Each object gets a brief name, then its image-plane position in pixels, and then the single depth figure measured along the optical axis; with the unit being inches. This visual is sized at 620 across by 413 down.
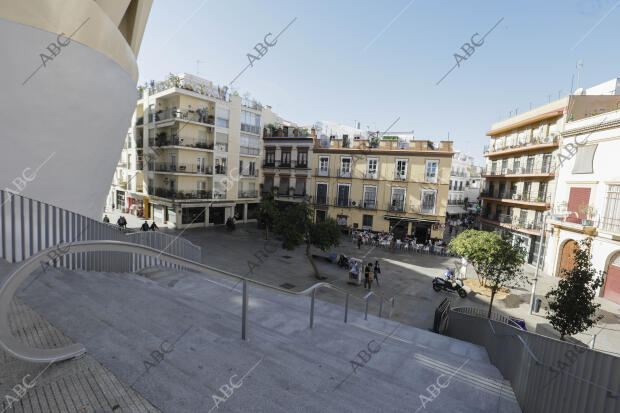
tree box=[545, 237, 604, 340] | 351.3
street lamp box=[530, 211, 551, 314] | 547.5
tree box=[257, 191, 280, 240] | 973.9
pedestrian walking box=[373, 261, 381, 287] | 650.5
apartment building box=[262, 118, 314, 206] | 1274.6
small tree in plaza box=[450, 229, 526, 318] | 526.9
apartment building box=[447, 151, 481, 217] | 1802.4
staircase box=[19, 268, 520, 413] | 116.3
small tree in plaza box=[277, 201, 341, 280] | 664.4
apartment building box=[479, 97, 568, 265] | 953.5
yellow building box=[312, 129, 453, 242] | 1062.4
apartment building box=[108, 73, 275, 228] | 1104.8
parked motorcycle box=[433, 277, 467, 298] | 621.3
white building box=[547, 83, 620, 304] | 684.1
